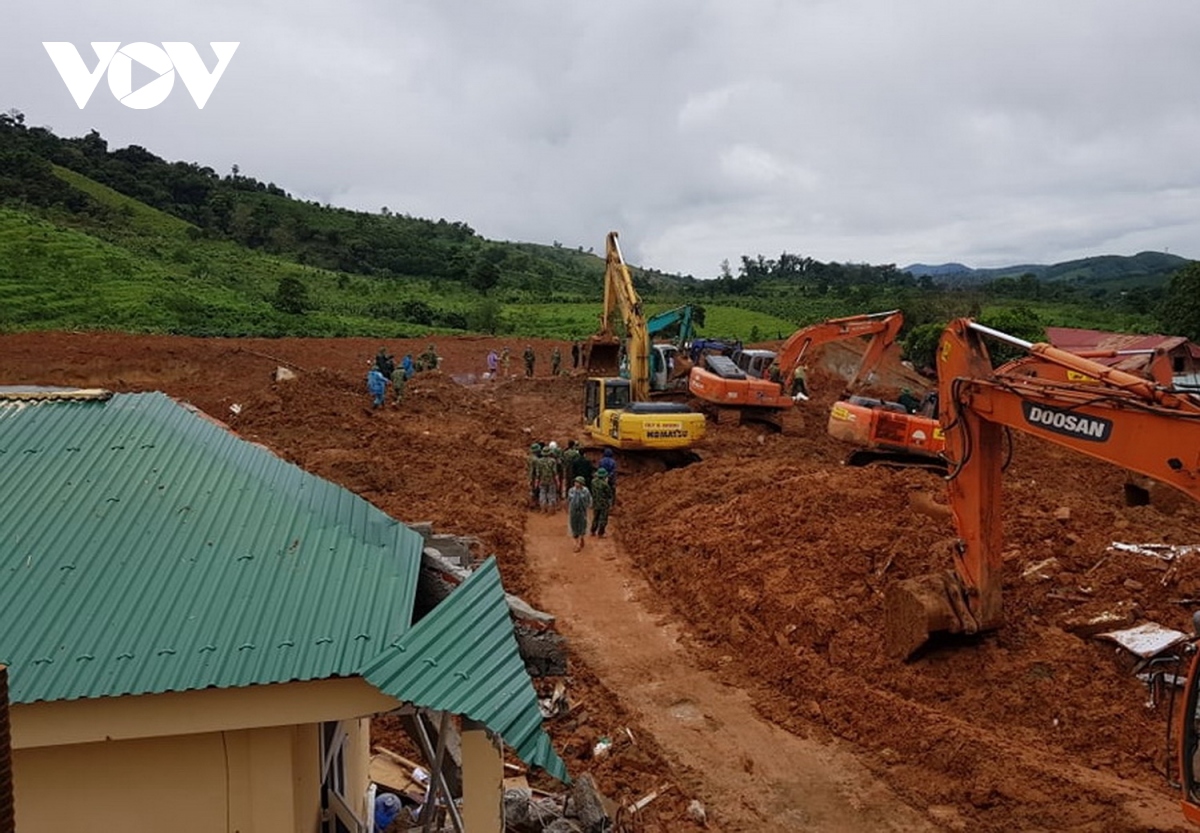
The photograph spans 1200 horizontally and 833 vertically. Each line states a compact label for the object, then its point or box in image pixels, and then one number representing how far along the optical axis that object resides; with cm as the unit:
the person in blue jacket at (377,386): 2405
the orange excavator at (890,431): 1758
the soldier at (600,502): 1502
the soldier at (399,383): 2530
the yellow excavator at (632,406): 1798
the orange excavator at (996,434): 755
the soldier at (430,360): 3278
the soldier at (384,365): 2678
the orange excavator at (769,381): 2183
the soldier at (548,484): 1669
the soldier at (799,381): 2542
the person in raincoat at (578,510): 1440
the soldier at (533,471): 1691
